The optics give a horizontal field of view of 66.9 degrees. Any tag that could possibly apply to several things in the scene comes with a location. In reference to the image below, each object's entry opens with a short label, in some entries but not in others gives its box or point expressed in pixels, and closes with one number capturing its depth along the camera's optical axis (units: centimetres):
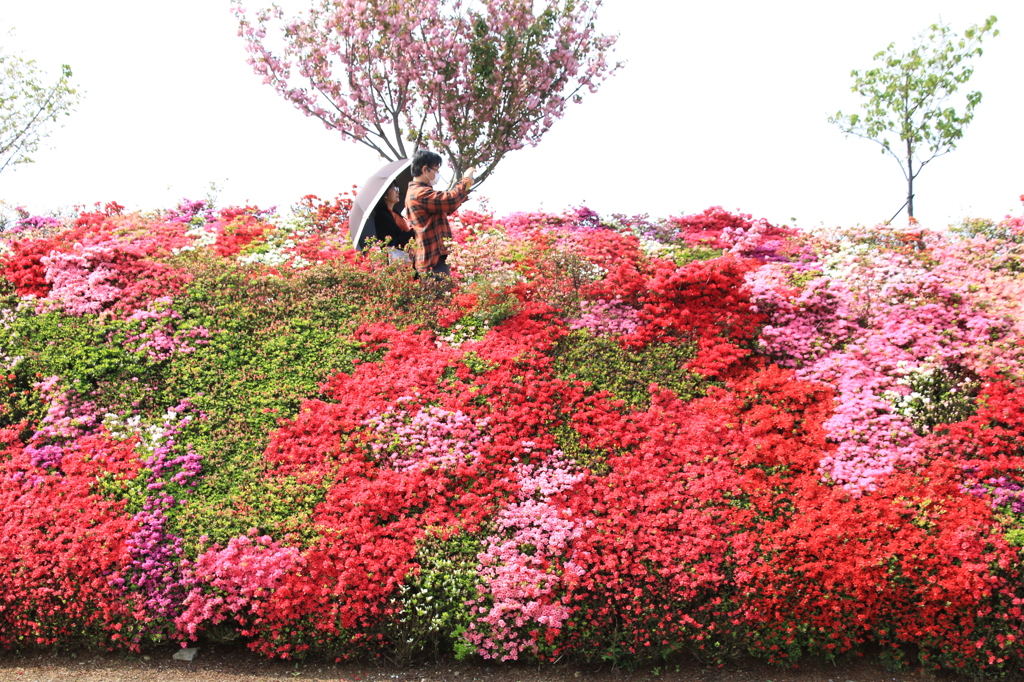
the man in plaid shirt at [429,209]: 1064
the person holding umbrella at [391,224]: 1176
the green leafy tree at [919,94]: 1858
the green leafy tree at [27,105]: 1903
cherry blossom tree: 1727
